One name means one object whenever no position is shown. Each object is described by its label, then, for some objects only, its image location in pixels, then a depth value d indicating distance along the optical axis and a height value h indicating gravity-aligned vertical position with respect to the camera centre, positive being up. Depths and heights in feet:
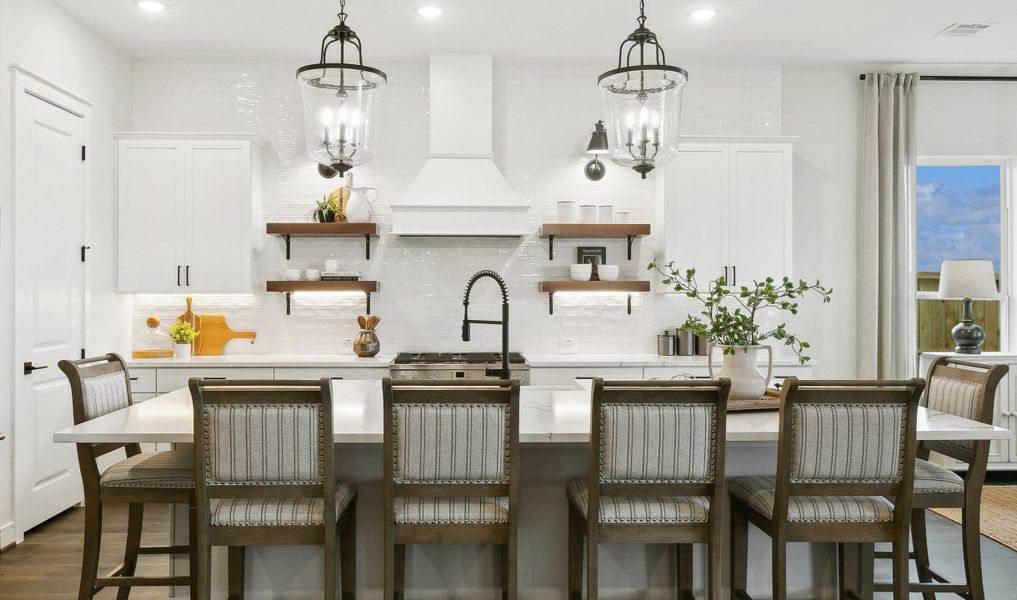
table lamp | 15.98 +0.32
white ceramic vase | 9.07 -0.89
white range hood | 15.53 +2.81
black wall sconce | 15.99 +3.49
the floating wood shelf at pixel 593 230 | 16.38 +1.62
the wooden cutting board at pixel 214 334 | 16.87 -0.78
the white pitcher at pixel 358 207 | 16.44 +2.11
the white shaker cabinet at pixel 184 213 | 15.89 +1.89
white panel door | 12.37 +0.13
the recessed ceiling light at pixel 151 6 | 13.61 +5.51
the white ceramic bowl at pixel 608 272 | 16.67 +0.68
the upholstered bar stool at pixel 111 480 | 8.25 -2.03
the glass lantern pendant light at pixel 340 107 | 7.84 +2.11
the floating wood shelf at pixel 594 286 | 16.49 +0.36
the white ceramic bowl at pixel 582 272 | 16.65 +0.68
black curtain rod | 17.33 +5.33
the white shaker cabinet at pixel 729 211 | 16.15 +2.02
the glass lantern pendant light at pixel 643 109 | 7.75 +2.07
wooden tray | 8.66 -1.22
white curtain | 16.80 +1.78
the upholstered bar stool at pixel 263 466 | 6.95 -1.58
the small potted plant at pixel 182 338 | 16.19 -0.83
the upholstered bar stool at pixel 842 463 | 7.22 -1.59
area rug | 12.42 -3.94
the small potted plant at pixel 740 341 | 9.00 -0.48
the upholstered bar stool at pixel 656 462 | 7.07 -1.55
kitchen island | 8.51 -2.99
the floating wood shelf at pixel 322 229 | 16.24 +1.59
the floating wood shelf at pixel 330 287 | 16.31 +0.31
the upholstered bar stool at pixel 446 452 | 6.99 -1.44
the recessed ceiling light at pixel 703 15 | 14.03 +5.56
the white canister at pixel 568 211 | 16.65 +2.06
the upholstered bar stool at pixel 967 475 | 8.29 -1.97
